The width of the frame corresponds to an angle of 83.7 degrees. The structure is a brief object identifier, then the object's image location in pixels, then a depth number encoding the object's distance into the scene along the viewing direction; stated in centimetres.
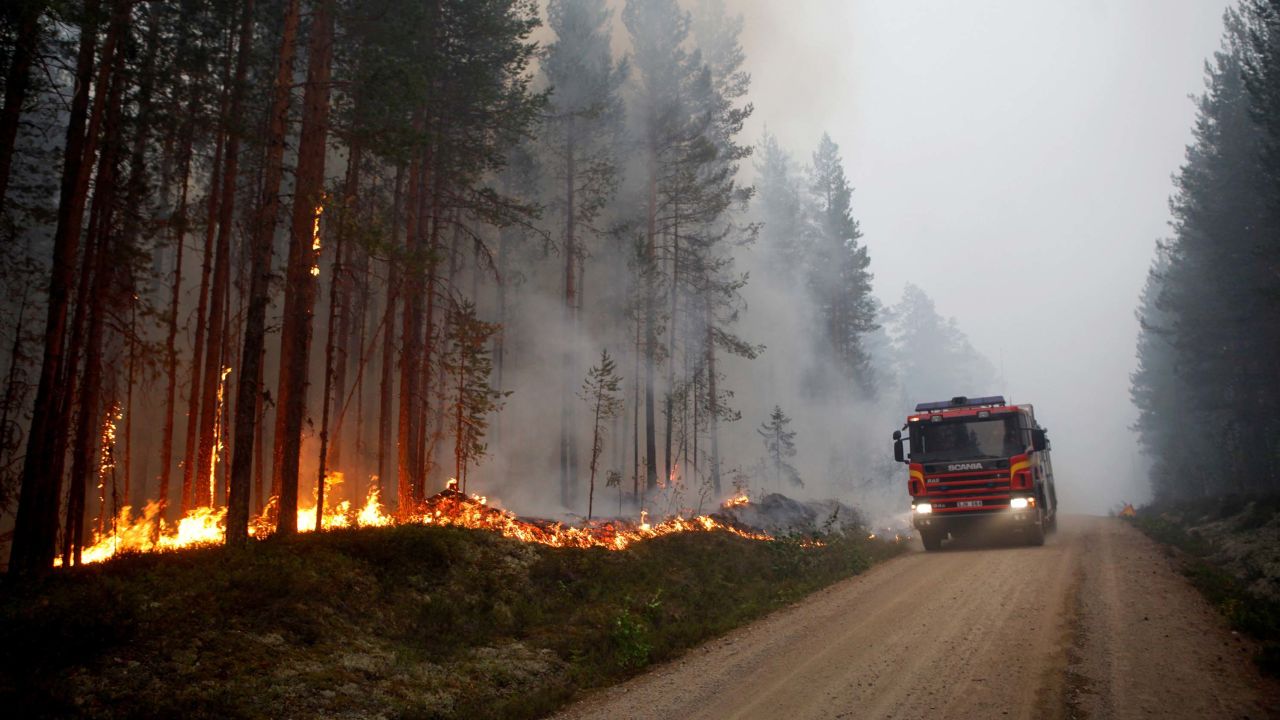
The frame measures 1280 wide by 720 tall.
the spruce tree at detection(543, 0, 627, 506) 2619
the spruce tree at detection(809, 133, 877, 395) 4484
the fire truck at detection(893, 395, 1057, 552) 1780
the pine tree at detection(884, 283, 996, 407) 7294
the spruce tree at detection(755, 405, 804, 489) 3634
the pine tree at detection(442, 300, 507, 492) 1702
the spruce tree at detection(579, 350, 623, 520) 2077
